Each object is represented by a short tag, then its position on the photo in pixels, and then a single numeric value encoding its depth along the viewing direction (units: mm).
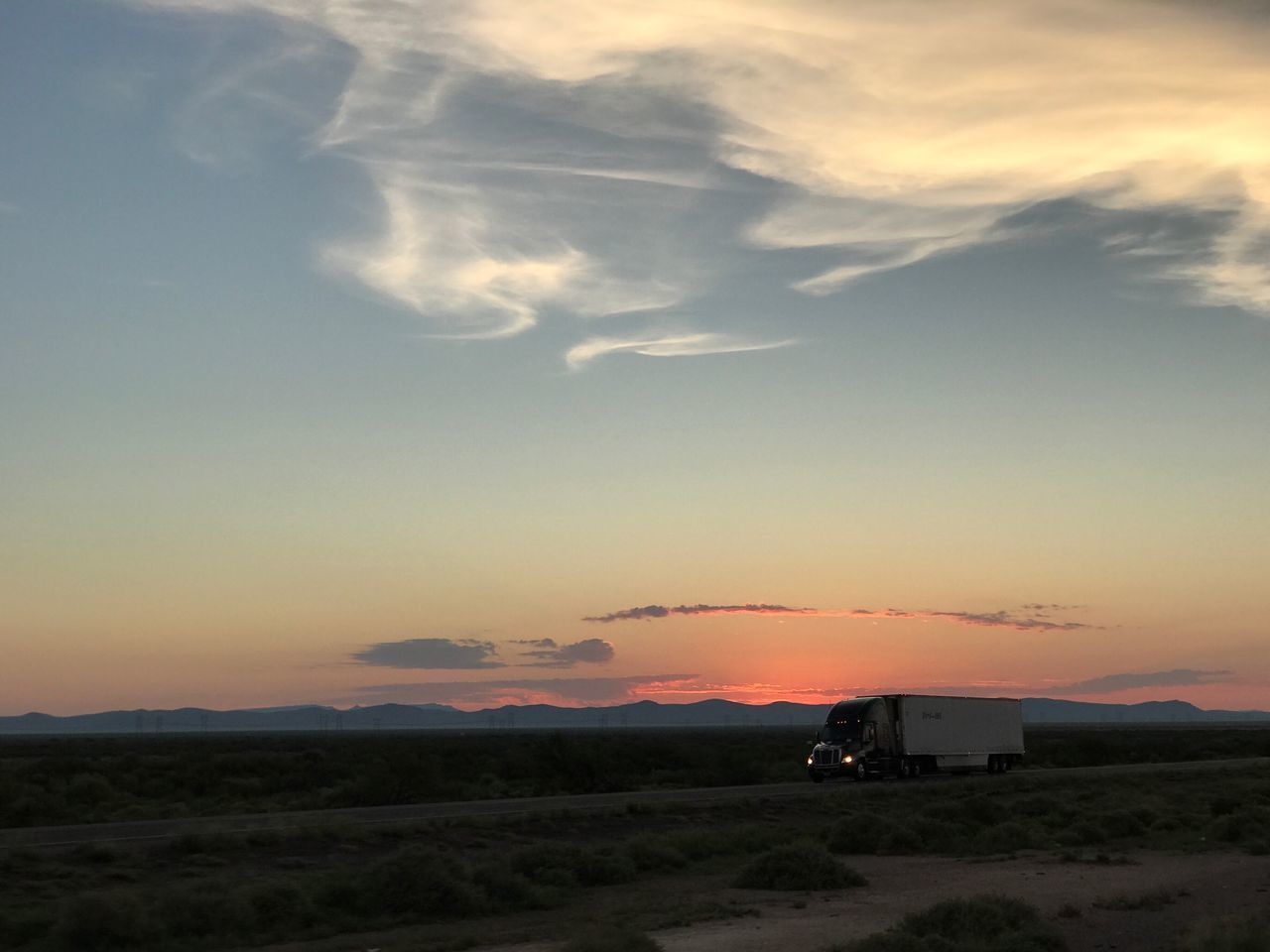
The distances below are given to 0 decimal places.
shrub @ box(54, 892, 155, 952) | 19938
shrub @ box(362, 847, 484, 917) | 24562
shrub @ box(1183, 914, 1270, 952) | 17562
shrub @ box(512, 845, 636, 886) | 28109
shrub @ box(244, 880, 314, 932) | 22781
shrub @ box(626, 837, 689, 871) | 31312
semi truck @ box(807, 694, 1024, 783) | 59500
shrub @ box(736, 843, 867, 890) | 27828
